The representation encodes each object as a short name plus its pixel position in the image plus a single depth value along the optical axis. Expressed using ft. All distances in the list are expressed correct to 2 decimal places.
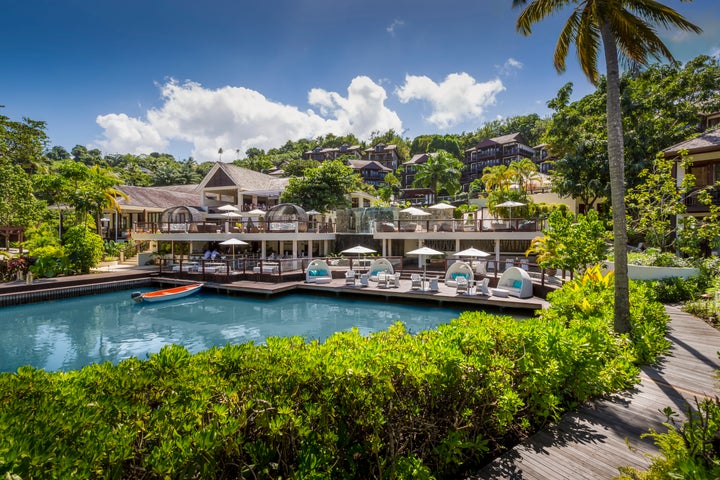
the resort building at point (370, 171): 226.99
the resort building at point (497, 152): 216.33
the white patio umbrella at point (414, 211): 82.42
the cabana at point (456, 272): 59.62
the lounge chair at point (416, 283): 57.98
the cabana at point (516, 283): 51.44
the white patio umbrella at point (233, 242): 76.43
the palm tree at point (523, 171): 118.42
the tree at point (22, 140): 89.25
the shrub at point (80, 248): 73.46
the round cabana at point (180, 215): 93.30
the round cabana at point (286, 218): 82.33
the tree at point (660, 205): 46.52
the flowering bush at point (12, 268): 66.95
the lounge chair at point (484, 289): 52.67
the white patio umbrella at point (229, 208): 94.38
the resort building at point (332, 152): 270.87
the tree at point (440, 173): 151.02
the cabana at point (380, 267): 65.77
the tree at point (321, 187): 104.27
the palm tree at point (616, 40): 23.32
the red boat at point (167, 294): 58.32
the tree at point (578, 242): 43.78
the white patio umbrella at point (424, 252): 60.89
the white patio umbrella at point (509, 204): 76.61
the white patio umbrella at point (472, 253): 59.98
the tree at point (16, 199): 89.10
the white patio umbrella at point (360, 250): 67.87
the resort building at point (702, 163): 56.95
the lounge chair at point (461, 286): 53.26
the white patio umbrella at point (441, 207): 88.30
